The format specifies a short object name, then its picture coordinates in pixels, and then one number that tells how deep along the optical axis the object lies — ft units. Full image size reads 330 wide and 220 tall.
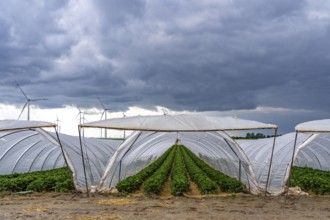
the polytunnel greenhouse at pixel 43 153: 64.64
